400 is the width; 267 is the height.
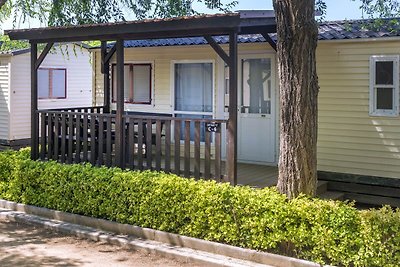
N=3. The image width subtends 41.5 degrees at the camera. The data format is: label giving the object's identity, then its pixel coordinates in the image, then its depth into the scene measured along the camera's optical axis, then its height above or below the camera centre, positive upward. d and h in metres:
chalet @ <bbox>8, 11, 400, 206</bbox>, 7.58 -0.11
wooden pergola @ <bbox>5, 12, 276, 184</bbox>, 7.11 +0.82
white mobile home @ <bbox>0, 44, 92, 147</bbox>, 15.85 +0.66
